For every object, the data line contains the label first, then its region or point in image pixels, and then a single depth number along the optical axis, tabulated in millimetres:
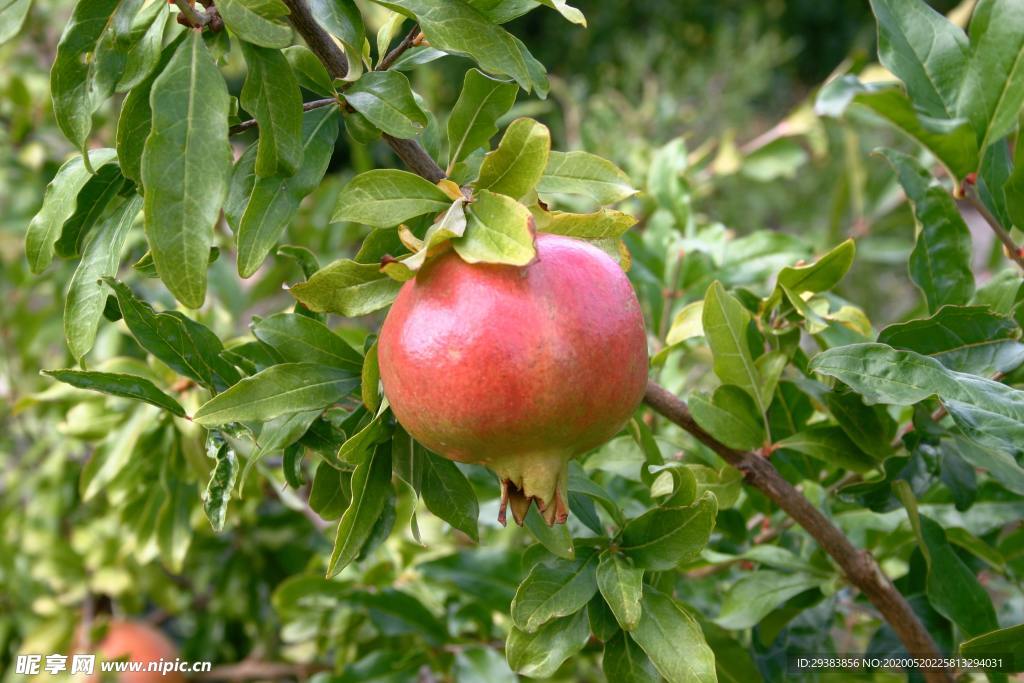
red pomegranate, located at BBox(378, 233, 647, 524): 494
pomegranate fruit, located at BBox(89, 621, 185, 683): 1475
